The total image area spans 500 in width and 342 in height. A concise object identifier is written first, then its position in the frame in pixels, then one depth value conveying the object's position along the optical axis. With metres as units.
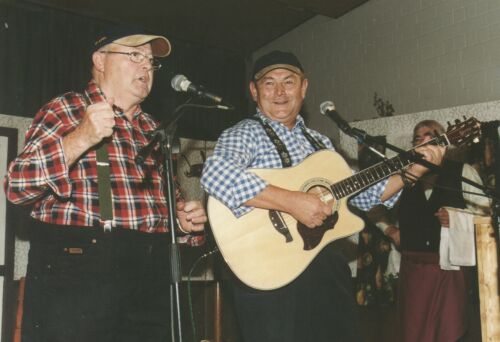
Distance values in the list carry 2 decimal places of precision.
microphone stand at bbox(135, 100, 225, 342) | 1.60
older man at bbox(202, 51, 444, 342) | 2.30
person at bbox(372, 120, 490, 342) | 3.59
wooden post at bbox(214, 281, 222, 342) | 4.36
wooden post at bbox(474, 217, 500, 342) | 2.62
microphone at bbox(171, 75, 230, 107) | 1.83
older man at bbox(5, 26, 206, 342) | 1.83
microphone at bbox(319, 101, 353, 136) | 2.23
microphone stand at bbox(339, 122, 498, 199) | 2.21
